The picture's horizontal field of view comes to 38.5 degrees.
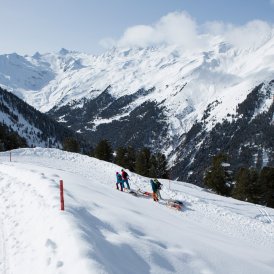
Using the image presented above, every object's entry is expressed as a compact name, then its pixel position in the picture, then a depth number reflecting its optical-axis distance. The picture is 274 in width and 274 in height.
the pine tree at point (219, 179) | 72.69
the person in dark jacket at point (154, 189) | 33.56
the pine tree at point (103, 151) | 89.24
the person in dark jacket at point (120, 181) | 35.09
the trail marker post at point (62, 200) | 16.37
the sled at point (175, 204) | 32.80
